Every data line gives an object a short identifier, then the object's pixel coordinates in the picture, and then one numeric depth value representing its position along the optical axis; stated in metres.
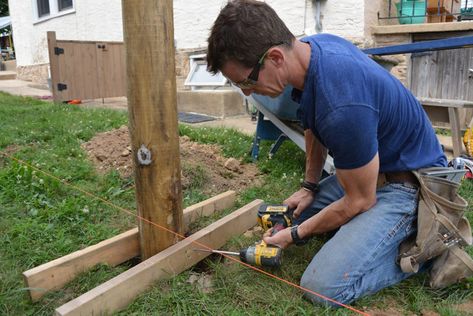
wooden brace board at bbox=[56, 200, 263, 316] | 1.89
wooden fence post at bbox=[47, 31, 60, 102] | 7.43
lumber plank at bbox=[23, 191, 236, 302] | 2.07
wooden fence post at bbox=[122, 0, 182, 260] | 2.02
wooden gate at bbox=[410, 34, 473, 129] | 6.31
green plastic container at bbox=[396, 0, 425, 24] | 7.09
